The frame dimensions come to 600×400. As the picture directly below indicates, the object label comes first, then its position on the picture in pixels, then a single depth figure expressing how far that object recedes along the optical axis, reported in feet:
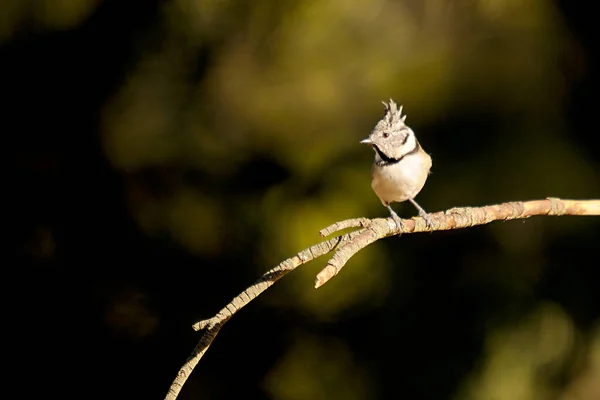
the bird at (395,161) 15.66
